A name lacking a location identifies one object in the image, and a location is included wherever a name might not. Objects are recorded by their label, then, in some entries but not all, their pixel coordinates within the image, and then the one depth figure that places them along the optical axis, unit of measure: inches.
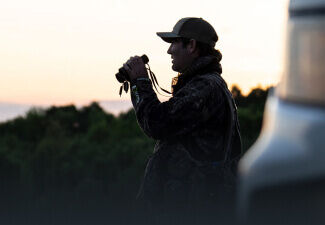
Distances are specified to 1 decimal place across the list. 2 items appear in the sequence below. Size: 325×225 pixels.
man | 176.4
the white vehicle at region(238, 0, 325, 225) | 87.0
